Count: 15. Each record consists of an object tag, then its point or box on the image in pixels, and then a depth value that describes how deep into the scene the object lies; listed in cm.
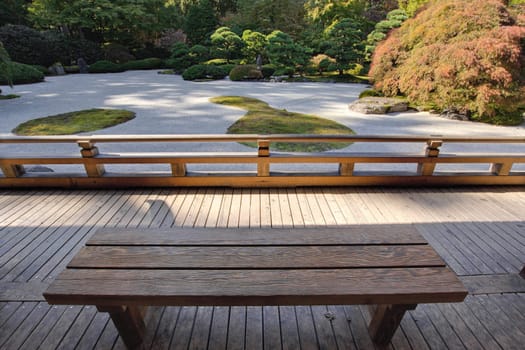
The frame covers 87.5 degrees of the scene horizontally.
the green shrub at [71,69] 1639
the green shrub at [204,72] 1312
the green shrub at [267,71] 1421
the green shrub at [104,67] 1630
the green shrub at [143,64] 1781
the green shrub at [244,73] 1305
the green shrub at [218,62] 1613
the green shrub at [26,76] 1135
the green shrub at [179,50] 1566
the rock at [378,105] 705
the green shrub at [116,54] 1831
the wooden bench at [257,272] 98
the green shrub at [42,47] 1543
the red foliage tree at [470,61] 572
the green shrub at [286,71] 1390
